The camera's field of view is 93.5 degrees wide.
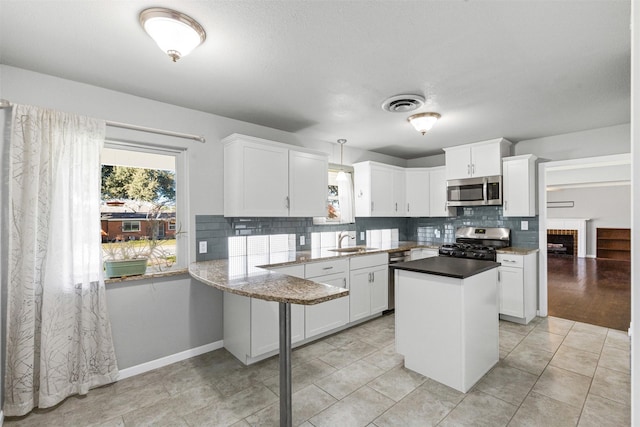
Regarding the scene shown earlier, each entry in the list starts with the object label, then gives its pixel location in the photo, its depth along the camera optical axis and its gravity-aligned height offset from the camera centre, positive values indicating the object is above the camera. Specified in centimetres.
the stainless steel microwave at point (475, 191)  404 +32
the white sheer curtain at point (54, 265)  199 -34
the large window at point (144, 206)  255 +9
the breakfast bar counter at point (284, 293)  154 -43
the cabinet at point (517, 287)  362 -91
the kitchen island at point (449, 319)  224 -84
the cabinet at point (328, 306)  306 -98
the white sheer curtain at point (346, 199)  448 +23
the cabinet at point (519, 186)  386 +36
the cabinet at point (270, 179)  296 +38
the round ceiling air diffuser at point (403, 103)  261 +101
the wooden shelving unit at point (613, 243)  875 -91
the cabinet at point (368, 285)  351 -87
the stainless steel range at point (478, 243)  389 -43
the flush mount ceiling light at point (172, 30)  152 +98
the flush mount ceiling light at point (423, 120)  299 +94
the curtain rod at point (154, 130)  243 +74
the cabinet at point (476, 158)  402 +78
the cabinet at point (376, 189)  440 +38
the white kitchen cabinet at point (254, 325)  263 -101
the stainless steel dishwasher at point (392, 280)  404 -88
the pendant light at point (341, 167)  385 +70
